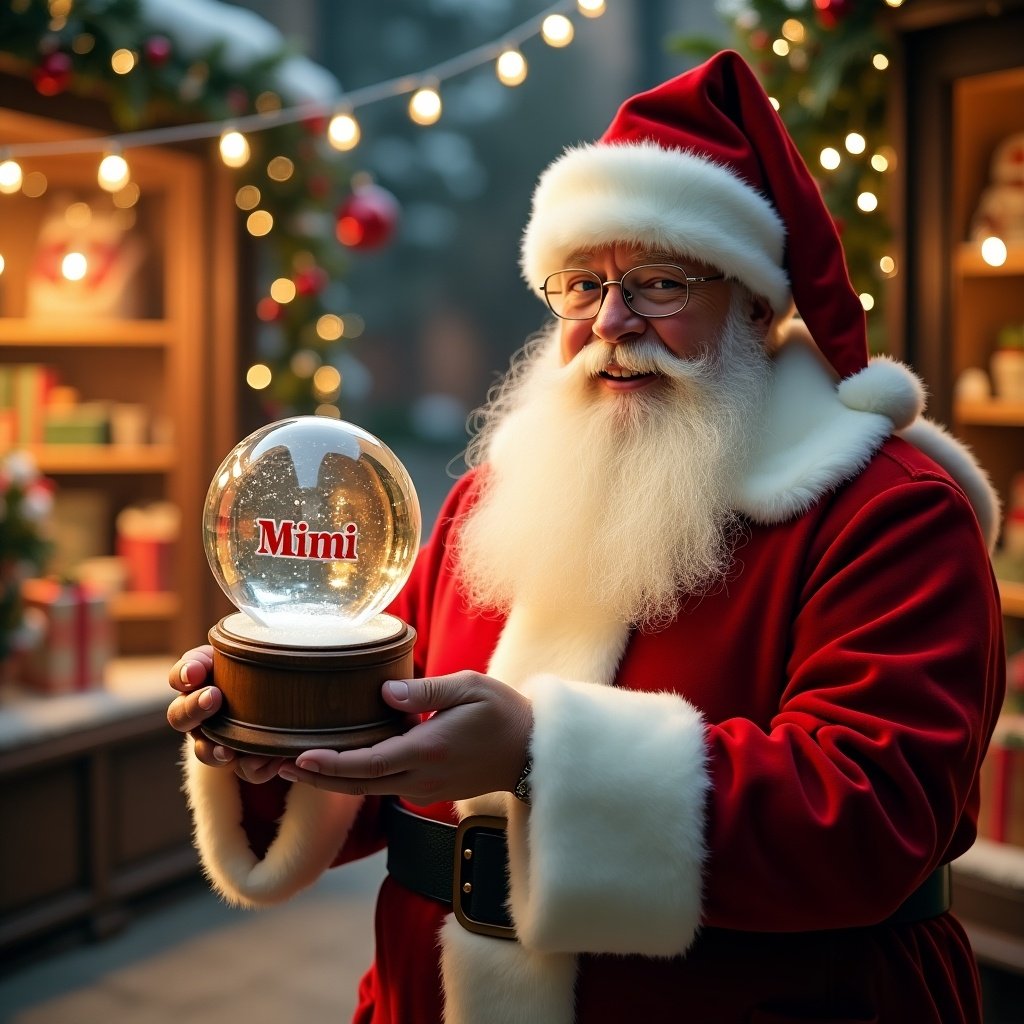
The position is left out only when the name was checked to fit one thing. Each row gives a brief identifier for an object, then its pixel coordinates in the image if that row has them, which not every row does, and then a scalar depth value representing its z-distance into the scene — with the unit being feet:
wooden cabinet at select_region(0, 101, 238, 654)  12.58
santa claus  3.97
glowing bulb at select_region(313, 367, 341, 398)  13.64
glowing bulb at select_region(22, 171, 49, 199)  12.64
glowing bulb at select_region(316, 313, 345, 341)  13.71
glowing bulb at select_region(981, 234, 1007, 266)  9.00
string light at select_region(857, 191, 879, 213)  10.27
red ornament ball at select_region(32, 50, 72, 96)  10.53
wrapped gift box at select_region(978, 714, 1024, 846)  9.57
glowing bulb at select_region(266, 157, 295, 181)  12.82
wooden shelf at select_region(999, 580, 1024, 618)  9.87
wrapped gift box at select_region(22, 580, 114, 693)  11.51
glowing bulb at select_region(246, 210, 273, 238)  12.87
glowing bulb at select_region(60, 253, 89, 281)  12.40
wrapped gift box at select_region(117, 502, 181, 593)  12.90
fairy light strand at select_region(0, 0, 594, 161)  9.61
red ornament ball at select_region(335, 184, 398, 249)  12.99
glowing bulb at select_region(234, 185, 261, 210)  12.76
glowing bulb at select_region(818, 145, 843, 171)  10.19
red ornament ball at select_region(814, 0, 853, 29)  9.54
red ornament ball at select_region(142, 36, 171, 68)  11.12
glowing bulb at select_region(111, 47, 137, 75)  11.14
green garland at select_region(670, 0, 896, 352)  10.09
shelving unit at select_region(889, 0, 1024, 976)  9.30
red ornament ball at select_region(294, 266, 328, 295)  13.24
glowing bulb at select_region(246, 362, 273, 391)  13.01
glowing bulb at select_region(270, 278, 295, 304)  13.43
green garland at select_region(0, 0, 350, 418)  10.78
